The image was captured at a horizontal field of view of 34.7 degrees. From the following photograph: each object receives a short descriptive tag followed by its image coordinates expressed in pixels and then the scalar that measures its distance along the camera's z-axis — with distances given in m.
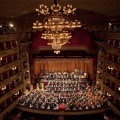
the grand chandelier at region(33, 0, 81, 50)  9.99
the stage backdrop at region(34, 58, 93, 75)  23.94
